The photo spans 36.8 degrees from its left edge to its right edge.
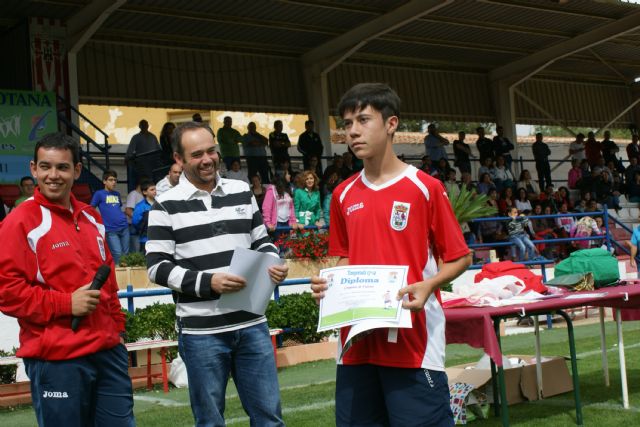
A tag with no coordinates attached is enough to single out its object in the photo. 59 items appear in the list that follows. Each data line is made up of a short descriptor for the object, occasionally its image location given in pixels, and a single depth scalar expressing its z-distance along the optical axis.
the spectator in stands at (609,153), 29.58
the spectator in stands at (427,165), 23.08
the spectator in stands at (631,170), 27.88
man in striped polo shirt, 4.70
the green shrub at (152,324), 11.05
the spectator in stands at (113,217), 15.53
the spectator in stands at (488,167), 24.57
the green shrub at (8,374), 10.14
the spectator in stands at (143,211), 15.37
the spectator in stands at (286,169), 20.53
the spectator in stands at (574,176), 27.72
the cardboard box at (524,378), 7.75
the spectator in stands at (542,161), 27.50
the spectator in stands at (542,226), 22.05
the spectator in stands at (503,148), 26.22
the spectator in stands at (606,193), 26.52
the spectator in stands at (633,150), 29.44
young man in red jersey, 4.13
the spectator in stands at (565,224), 22.47
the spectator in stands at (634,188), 27.53
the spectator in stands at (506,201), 22.22
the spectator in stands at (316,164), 21.53
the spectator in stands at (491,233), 20.52
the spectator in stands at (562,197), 25.12
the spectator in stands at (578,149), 29.05
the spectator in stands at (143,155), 18.64
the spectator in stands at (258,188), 18.28
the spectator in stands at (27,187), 15.79
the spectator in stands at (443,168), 23.77
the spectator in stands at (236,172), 18.64
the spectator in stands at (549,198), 23.94
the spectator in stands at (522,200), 23.14
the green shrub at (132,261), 14.67
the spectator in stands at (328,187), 18.73
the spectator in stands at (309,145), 22.69
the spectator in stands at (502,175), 24.71
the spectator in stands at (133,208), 16.25
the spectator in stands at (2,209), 16.99
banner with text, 18.28
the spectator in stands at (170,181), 10.57
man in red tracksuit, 4.26
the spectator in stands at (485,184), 23.53
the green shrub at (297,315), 12.21
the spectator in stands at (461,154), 24.88
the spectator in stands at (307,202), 17.78
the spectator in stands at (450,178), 22.39
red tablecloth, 6.06
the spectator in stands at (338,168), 20.75
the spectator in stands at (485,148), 25.92
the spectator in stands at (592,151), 28.91
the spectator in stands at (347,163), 21.75
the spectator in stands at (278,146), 21.85
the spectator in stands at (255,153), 21.52
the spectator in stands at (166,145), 18.93
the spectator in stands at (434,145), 24.77
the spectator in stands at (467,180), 23.39
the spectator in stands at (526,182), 25.69
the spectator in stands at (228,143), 20.80
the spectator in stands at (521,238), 19.38
